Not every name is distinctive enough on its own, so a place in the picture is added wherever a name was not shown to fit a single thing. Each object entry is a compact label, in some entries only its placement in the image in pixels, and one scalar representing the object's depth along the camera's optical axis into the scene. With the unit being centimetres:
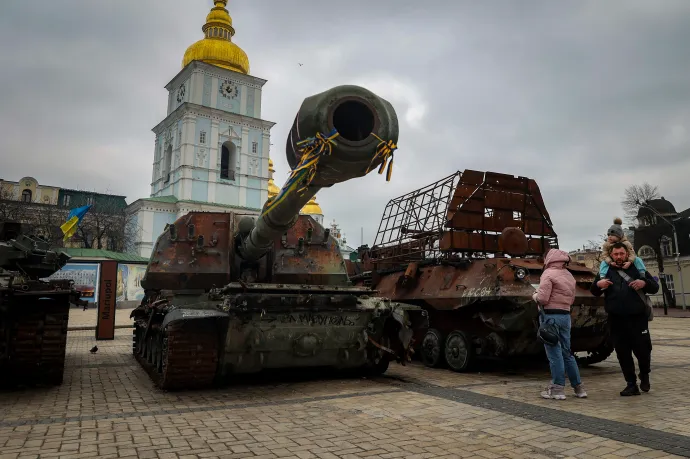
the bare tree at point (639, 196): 3669
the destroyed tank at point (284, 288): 462
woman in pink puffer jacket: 597
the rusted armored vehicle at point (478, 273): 792
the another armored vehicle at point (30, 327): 631
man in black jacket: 595
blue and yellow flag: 1970
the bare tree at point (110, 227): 4034
